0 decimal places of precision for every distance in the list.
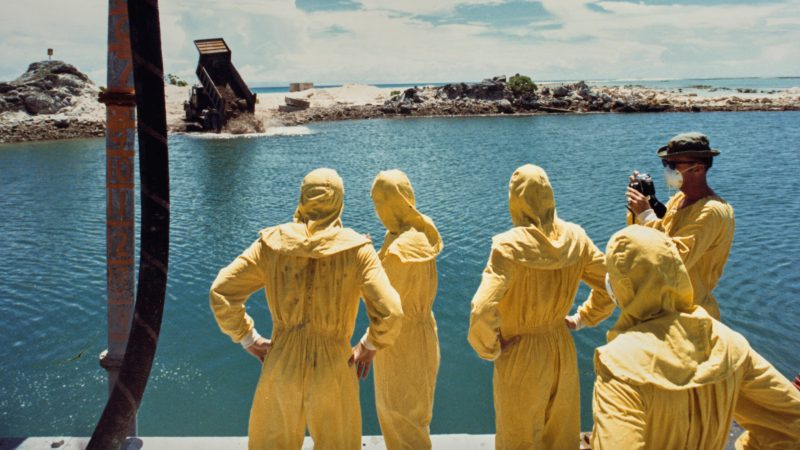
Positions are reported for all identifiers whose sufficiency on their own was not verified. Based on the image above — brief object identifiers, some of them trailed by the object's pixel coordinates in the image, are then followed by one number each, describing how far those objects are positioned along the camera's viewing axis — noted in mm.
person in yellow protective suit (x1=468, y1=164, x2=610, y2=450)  2924
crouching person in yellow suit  1876
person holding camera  3211
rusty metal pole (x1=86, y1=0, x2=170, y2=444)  2348
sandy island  35625
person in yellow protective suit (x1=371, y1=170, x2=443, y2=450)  3600
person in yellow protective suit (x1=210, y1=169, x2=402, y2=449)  2852
